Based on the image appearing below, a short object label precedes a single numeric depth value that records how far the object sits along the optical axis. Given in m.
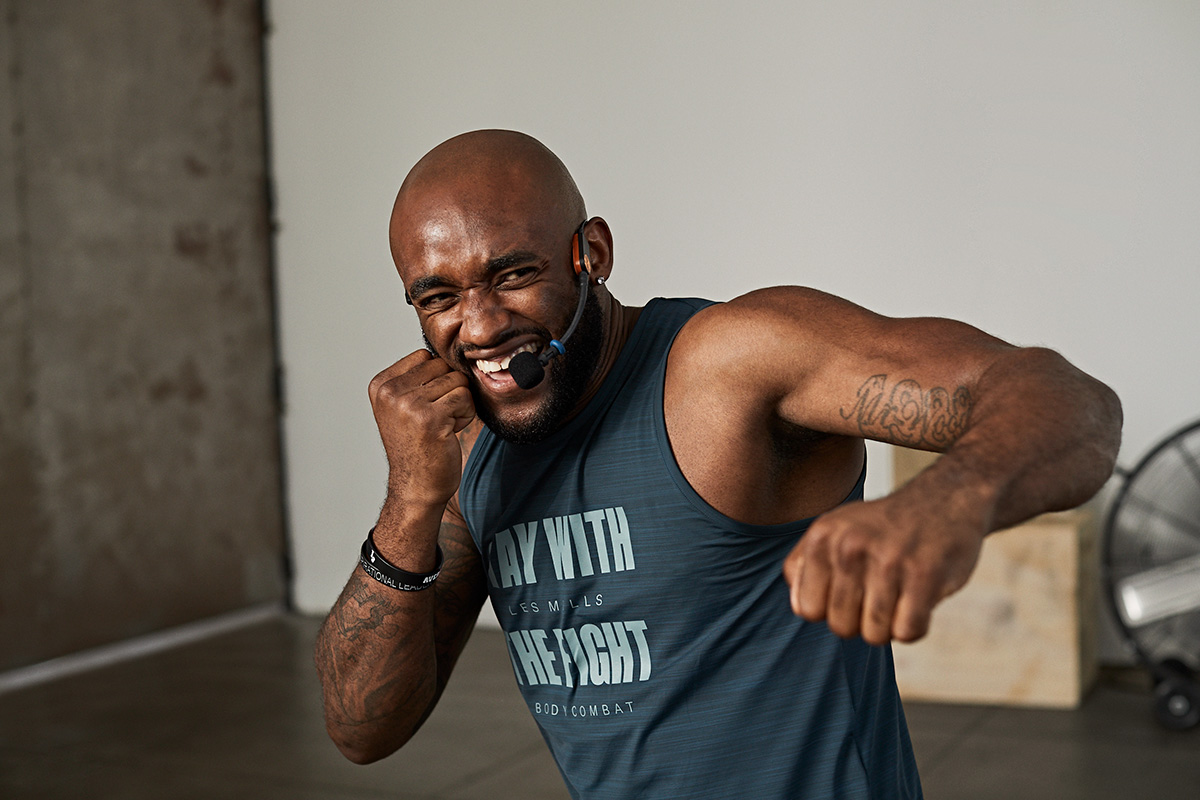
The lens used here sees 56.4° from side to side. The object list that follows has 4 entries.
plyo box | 3.54
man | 1.22
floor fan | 3.36
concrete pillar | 4.60
